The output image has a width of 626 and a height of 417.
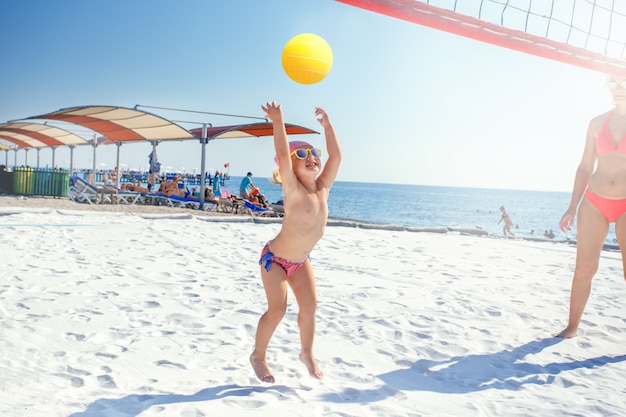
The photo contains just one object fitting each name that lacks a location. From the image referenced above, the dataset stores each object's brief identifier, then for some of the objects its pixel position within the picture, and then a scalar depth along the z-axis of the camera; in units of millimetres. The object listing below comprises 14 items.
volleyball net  3963
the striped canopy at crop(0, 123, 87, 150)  17344
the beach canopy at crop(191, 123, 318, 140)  13047
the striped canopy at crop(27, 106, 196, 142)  12117
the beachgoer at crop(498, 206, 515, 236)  19031
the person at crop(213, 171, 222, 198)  16359
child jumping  2301
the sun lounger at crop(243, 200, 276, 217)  13336
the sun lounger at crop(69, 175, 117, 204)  14157
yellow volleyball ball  2861
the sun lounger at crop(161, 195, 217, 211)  14052
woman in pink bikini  3164
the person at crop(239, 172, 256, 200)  14953
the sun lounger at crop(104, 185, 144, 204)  14281
